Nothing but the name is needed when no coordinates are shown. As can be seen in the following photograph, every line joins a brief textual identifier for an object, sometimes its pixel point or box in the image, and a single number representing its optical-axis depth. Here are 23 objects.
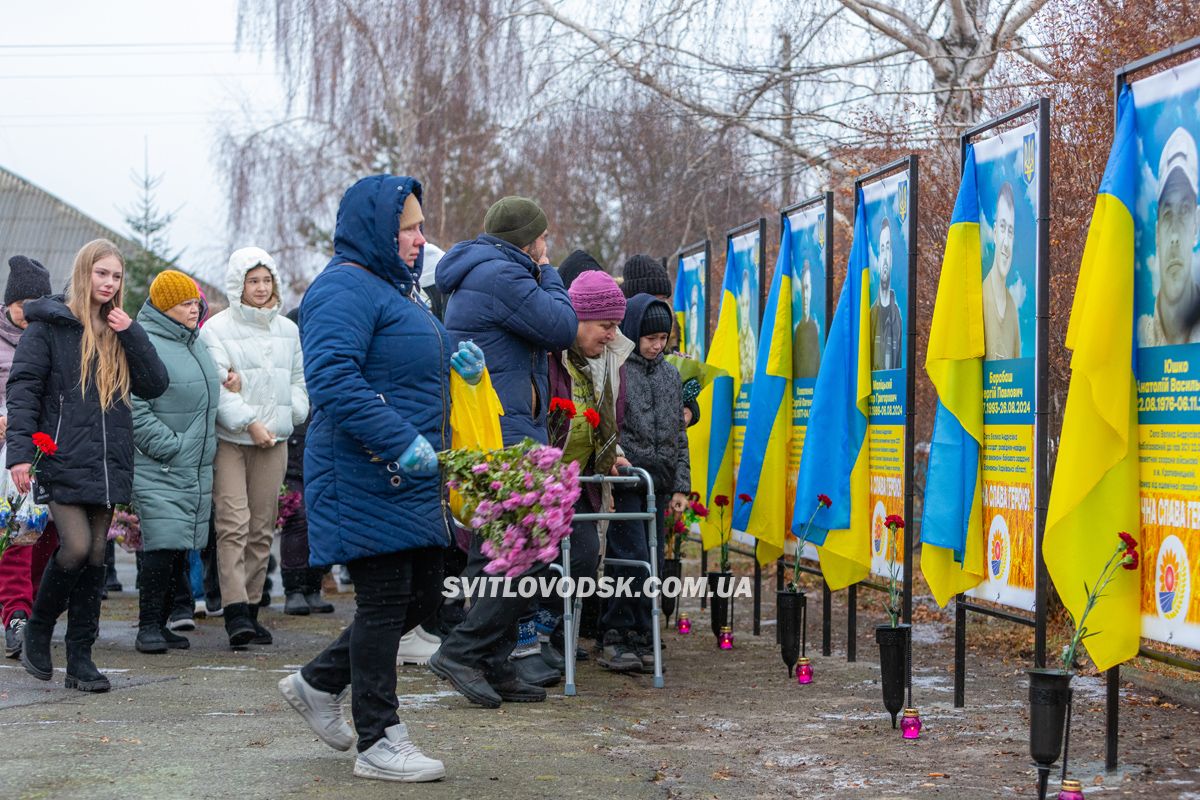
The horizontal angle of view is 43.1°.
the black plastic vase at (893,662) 6.12
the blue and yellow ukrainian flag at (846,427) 7.82
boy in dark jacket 8.12
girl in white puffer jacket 8.72
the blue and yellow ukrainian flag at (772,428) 8.98
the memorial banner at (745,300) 9.98
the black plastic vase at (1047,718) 4.72
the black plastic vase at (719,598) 8.81
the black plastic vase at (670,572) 9.69
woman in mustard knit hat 8.34
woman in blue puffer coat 4.91
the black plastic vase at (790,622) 7.61
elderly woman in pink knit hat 7.50
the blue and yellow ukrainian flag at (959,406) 6.62
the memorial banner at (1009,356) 6.25
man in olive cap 6.61
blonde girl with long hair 6.94
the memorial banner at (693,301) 11.48
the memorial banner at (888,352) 7.45
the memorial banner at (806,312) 8.71
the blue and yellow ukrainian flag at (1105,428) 5.18
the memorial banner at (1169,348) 4.93
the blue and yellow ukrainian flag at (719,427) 9.99
